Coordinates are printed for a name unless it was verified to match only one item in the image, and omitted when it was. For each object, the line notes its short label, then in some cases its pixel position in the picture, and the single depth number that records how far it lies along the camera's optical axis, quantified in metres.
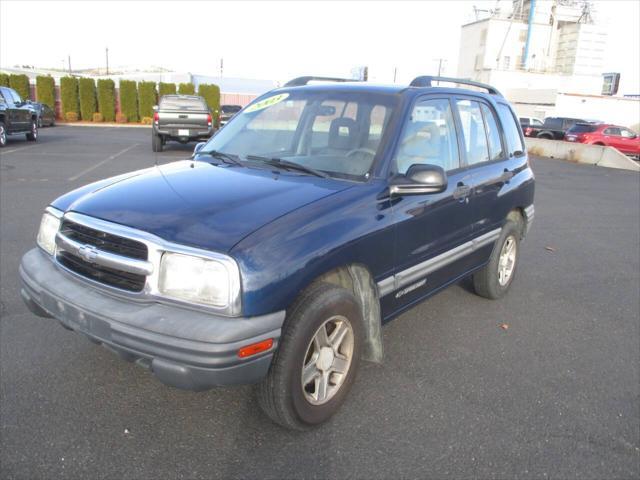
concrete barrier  19.75
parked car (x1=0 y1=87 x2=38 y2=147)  16.23
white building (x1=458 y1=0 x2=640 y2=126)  61.62
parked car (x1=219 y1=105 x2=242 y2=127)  30.67
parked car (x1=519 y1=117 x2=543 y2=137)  29.83
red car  23.73
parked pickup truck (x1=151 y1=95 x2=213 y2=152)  16.08
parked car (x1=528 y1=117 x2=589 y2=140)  28.62
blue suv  2.35
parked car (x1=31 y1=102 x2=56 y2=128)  27.48
